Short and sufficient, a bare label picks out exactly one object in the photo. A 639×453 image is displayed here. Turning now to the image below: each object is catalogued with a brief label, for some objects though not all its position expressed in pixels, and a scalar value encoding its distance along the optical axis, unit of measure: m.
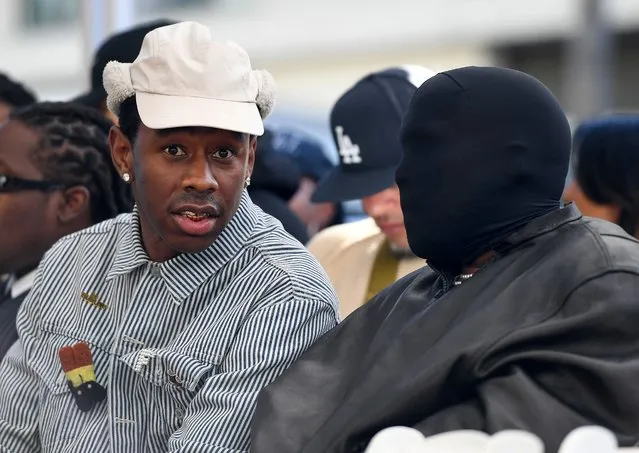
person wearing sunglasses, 7.16
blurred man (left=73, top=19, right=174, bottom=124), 7.85
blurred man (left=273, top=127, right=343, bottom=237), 10.55
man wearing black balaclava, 4.20
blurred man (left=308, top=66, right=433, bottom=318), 7.31
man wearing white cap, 5.08
